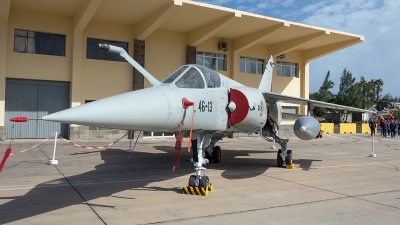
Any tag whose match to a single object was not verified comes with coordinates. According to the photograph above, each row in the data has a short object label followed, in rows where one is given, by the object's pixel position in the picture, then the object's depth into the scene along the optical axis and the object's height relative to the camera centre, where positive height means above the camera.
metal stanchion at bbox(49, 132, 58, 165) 10.36 -1.30
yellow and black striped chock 6.54 -1.36
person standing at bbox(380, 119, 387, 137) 32.44 -0.44
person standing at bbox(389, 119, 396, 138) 32.01 -0.52
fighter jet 4.43 +0.16
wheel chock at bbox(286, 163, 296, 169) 10.52 -1.39
